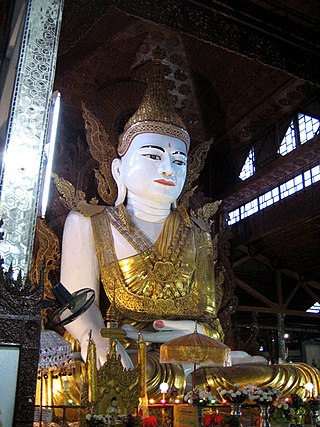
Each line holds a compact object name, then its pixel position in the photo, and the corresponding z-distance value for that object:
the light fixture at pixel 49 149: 3.74
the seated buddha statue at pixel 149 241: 4.93
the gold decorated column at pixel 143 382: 3.45
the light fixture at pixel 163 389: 4.00
